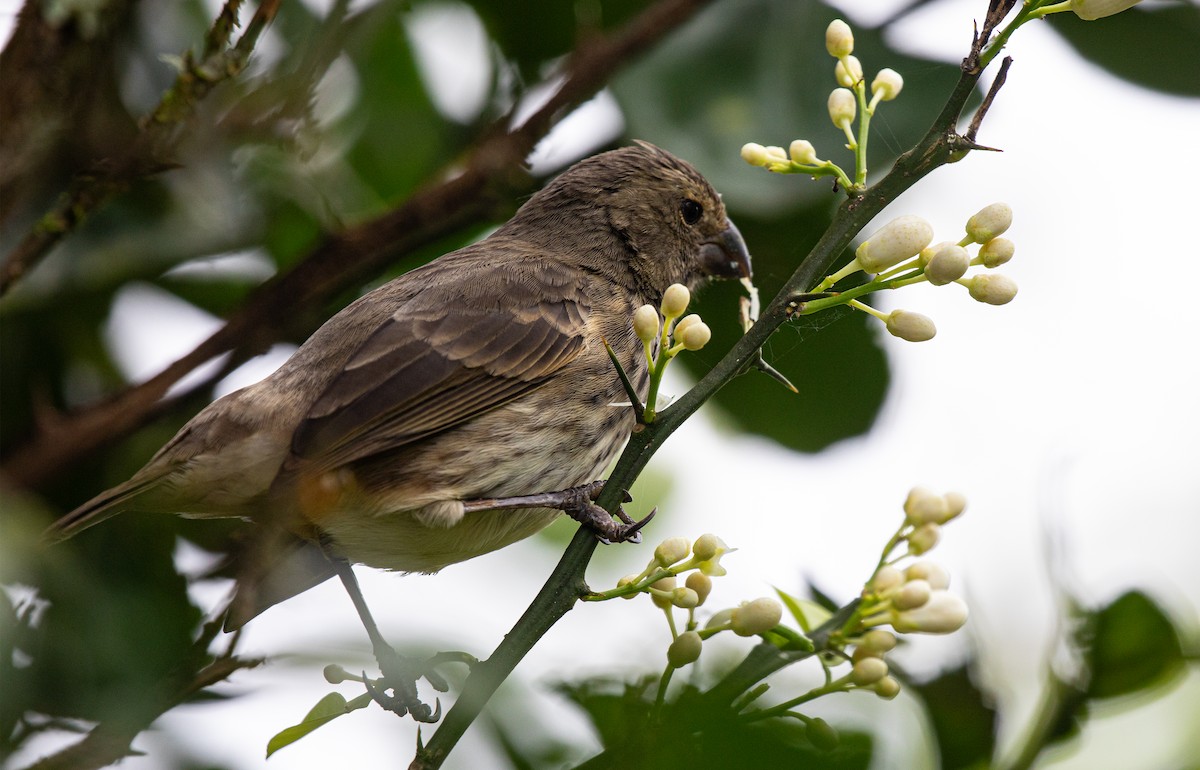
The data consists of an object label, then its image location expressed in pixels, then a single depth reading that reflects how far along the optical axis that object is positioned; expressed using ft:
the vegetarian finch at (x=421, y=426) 19.86
